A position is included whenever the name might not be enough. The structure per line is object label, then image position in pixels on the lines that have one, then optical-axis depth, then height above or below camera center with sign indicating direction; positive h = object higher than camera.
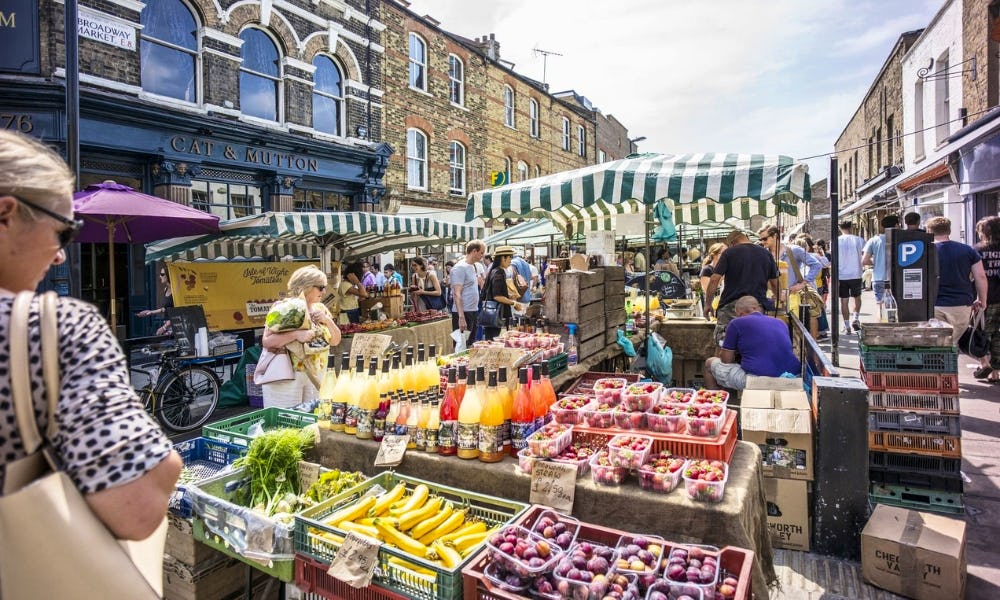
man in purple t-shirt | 5.01 -0.56
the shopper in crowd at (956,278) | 6.50 +0.08
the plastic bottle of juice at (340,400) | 3.38 -0.68
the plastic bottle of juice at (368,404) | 3.23 -0.67
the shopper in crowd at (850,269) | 10.62 +0.32
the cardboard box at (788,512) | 3.70 -1.52
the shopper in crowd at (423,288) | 12.12 +0.02
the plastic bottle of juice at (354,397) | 3.30 -0.65
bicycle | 6.68 -1.24
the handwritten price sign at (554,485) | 2.57 -0.92
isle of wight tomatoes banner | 8.73 +0.03
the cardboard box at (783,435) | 3.67 -1.00
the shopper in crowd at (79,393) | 1.11 -0.21
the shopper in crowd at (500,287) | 7.95 +0.02
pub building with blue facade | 9.41 +3.90
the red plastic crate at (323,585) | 2.32 -1.29
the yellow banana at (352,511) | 2.57 -1.06
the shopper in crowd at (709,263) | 9.17 +0.43
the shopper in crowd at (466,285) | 9.02 +0.06
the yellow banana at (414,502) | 2.64 -1.04
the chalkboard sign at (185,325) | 7.03 -0.44
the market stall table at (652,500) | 2.33 -0.98
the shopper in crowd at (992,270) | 6.92 +0.18
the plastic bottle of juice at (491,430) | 2.85 -0.73
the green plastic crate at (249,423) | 3.59 -0.94
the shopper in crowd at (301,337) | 4.46 -0.38
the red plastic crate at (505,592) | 2.01 -1.08
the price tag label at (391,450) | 2.98 -0.88
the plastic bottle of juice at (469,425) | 2.88 -0.71
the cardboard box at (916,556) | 3.06 -1.54
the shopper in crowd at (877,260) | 9.45 +0.46
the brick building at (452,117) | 16.67 +6.14
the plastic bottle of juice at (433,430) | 3.00 -0.76
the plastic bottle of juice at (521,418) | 2.90 -0.70
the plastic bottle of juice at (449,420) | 2.95 -0.72
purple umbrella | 6.55 +0.98
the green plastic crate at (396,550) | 2.13 -1.09
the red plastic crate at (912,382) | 3.84 -0.69
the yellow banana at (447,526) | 2.50 -1.10
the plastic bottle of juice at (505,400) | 2.92 -0.61
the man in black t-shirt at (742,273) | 6.34 +0.16
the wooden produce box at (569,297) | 5.11 -0.09
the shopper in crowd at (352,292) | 10.25 -0.05
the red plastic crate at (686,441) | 2.76 -0.80
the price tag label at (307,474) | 3.19 -1.06
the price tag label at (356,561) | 2.25 -1.12
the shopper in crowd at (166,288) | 9.79 +0.05
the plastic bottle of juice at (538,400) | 3.10 -0.65
